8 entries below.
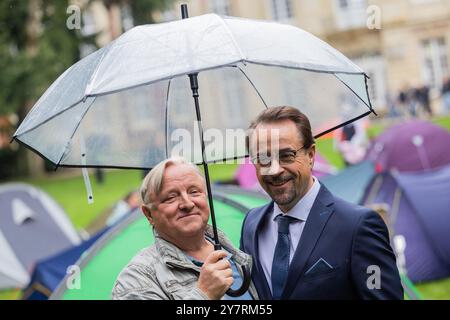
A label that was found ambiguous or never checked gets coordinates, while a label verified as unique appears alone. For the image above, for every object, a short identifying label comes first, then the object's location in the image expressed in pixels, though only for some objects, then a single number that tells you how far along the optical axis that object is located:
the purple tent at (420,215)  6.66
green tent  4.25
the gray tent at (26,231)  8.47
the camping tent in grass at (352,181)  7.15
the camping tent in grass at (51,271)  5.90
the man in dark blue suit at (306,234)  2.36
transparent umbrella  2.51
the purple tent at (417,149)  9.82
